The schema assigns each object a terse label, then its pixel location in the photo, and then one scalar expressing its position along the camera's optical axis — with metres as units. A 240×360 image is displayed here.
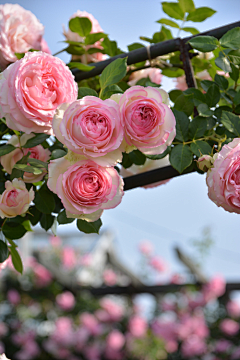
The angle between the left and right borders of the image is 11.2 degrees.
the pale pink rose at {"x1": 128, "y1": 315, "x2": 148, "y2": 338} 7.17
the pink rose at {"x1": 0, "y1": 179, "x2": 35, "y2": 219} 1.67
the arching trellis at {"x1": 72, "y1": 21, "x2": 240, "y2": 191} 1.74
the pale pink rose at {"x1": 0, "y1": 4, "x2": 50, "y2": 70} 1.81
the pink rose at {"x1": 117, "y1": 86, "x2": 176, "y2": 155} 1.56
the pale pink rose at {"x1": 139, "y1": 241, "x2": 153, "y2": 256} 8.54
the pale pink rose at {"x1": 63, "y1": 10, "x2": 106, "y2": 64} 1.91
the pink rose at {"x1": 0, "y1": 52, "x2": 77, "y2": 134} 1.60
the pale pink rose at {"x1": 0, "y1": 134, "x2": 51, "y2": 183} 1.73
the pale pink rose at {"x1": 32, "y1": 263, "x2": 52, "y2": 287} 8.25
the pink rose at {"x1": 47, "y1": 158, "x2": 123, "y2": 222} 1.56
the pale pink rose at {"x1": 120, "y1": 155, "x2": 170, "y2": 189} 1.82
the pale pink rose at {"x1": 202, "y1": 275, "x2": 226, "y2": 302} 7.33
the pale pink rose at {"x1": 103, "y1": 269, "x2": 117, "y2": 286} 8.40
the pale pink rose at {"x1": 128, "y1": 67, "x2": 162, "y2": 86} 1.91
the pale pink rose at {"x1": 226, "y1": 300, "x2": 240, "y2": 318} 7.53
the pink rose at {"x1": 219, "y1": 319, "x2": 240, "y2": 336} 7.36
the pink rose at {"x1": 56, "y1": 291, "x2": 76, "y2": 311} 7.61
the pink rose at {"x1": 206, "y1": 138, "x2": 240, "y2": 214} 1.58
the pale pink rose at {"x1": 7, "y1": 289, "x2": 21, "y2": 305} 8.24
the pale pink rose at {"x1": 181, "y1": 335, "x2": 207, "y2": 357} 6.89
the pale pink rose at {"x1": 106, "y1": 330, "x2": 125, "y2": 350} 7.12
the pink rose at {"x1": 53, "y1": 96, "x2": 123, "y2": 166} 1.54
